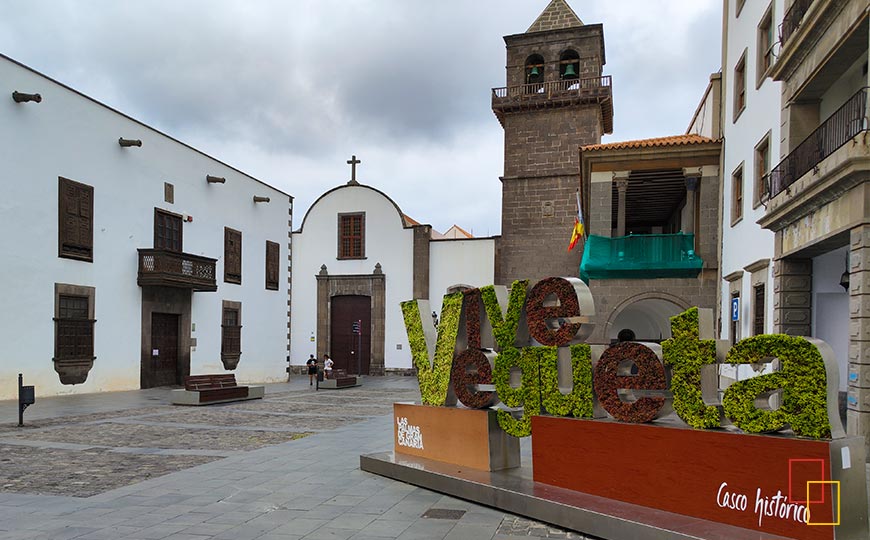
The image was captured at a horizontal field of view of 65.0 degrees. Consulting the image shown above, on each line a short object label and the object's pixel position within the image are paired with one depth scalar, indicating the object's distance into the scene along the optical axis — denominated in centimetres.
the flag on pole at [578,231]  2267
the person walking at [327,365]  2754
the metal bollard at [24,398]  1361
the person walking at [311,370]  2755
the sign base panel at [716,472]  506
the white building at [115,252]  1903
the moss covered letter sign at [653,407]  520
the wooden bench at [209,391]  1839
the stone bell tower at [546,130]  2806
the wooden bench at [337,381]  2583
